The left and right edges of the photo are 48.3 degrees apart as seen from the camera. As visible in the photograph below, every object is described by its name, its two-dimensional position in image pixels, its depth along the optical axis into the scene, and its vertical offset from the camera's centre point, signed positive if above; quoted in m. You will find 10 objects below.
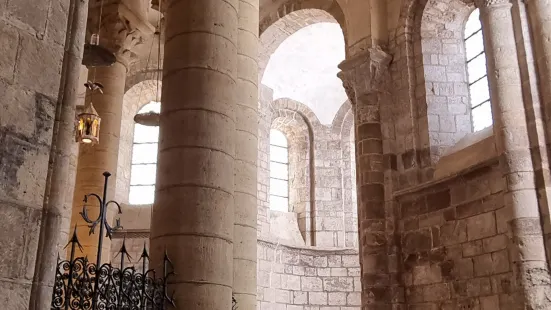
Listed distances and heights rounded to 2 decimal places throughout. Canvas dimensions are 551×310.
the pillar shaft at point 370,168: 10.25 +2.96
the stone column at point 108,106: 10.94 +4.22
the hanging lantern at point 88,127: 9.25 +3.11
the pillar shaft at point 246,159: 6.63 +2.03
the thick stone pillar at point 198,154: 4.92 +1.54
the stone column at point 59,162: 2.95 +0.90
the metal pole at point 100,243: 3.98 +0.66
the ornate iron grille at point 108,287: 3.86 +0.37
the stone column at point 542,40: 8.05 +3.87
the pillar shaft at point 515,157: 7.56 +2.32
